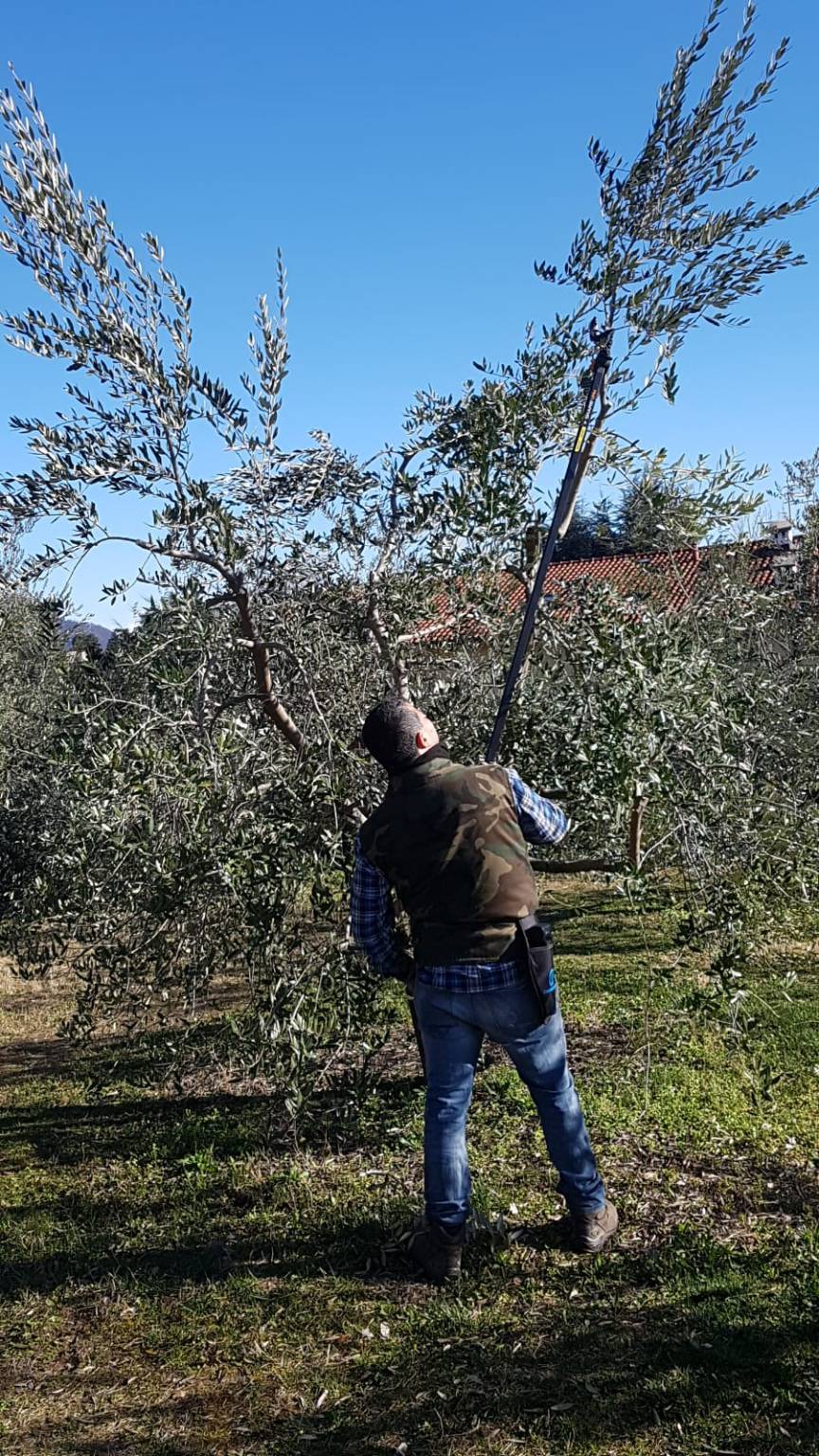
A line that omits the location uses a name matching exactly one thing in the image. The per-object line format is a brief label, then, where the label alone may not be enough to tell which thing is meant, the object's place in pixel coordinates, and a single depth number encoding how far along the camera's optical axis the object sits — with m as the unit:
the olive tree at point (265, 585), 4.09
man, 3.61
